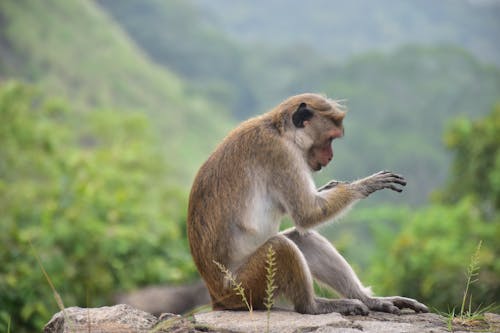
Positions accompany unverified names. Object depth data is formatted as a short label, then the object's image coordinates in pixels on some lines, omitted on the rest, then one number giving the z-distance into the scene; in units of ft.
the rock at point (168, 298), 68.69
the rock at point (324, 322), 26.73
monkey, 30.89
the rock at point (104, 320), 26.45
